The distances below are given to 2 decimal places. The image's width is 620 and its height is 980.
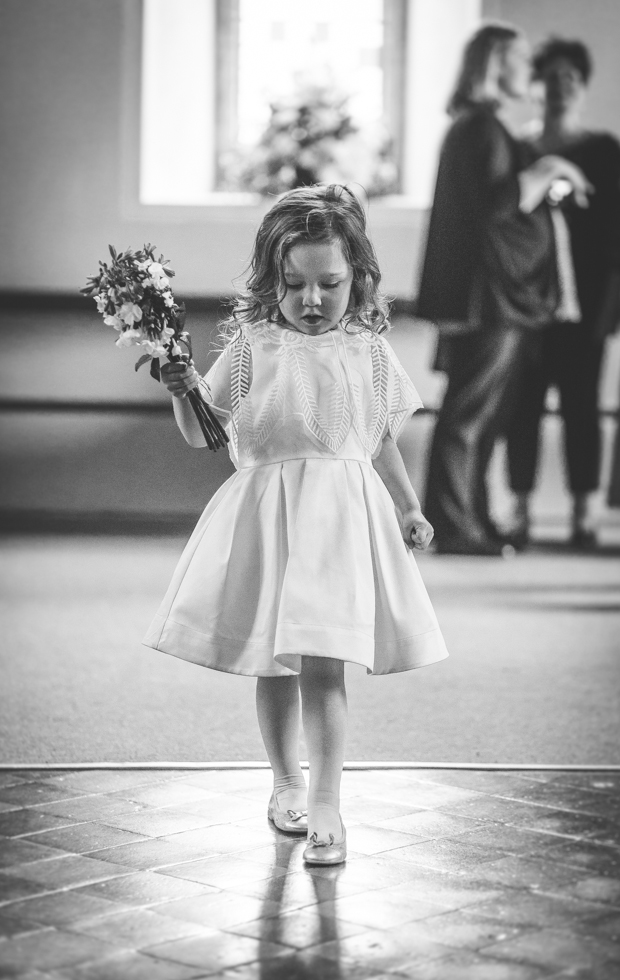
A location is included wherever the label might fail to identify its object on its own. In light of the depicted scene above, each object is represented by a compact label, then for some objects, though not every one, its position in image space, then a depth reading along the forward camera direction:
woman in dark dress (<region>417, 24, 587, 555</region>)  6.24
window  7.24
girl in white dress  1.98
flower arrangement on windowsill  7.21
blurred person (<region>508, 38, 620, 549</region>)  6.70
